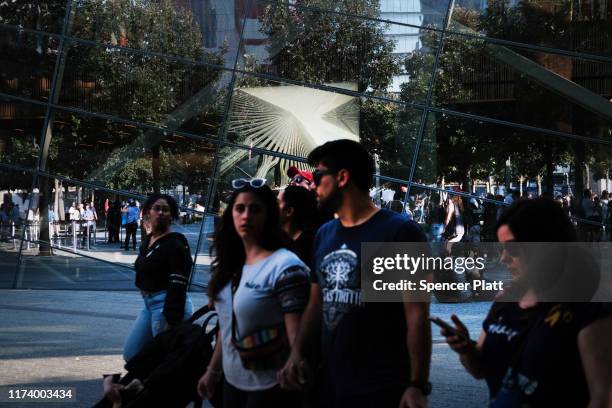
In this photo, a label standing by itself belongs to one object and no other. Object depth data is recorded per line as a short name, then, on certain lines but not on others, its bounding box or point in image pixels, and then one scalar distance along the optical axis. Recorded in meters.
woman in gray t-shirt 4.29
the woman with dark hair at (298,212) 5.59
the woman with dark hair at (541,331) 3.00
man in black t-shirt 3.87
